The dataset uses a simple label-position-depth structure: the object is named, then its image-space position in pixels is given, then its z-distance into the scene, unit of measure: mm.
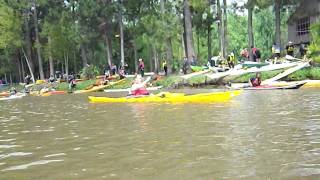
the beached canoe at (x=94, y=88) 37466
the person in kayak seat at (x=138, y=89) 21812
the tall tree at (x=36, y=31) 57188
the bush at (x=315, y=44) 25547
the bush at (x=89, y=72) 48812
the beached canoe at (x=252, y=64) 31848
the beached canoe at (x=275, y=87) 24627
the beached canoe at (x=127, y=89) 33528
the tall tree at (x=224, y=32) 43156
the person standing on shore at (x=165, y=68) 40944
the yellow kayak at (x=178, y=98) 18938
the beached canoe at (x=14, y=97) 35531
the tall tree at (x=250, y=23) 39181
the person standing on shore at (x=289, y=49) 35281
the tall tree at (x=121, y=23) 47656
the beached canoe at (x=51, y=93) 38906
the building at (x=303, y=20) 43753
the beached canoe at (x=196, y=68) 37650
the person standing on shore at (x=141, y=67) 40312
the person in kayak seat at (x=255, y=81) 26062
